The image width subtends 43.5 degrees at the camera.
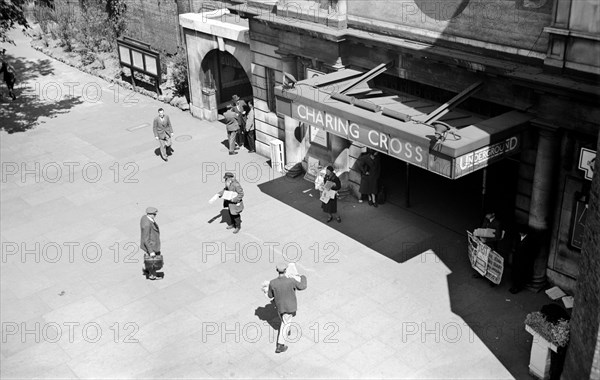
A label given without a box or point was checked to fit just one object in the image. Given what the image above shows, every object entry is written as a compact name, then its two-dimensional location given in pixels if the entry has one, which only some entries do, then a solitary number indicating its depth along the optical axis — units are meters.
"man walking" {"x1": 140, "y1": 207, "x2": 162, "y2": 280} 16.89
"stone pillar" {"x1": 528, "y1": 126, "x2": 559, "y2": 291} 15.18
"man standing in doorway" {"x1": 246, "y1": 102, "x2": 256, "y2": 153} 24.62
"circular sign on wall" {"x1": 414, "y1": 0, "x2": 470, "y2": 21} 16.39
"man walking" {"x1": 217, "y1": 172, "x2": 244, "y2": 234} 18.97
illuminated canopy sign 14.74
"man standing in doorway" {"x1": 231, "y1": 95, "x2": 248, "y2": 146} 24.86
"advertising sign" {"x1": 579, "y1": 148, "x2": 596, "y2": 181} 14.39
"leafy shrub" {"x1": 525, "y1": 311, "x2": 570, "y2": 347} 12.83
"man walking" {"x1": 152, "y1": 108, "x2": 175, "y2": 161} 24.00
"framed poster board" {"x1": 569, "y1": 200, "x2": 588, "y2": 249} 14.99
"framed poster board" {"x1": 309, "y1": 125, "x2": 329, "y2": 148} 21.36
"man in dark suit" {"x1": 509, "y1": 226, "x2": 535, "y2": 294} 15.84
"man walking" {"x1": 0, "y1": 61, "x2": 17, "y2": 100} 32.00
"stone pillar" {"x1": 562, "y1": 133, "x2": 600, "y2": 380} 11.35
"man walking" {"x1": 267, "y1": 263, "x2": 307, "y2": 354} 13.91
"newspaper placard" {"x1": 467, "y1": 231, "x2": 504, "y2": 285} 16.05
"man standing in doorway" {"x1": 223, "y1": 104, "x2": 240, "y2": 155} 24.34
